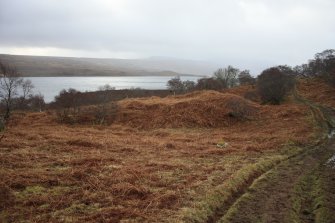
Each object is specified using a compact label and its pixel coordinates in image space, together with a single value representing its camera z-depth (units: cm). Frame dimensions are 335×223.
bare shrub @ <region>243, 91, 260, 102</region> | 6480
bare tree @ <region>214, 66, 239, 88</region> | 12281
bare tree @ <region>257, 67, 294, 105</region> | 5700
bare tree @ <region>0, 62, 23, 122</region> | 4837
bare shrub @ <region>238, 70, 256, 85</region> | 10389
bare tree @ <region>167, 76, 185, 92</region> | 11156
